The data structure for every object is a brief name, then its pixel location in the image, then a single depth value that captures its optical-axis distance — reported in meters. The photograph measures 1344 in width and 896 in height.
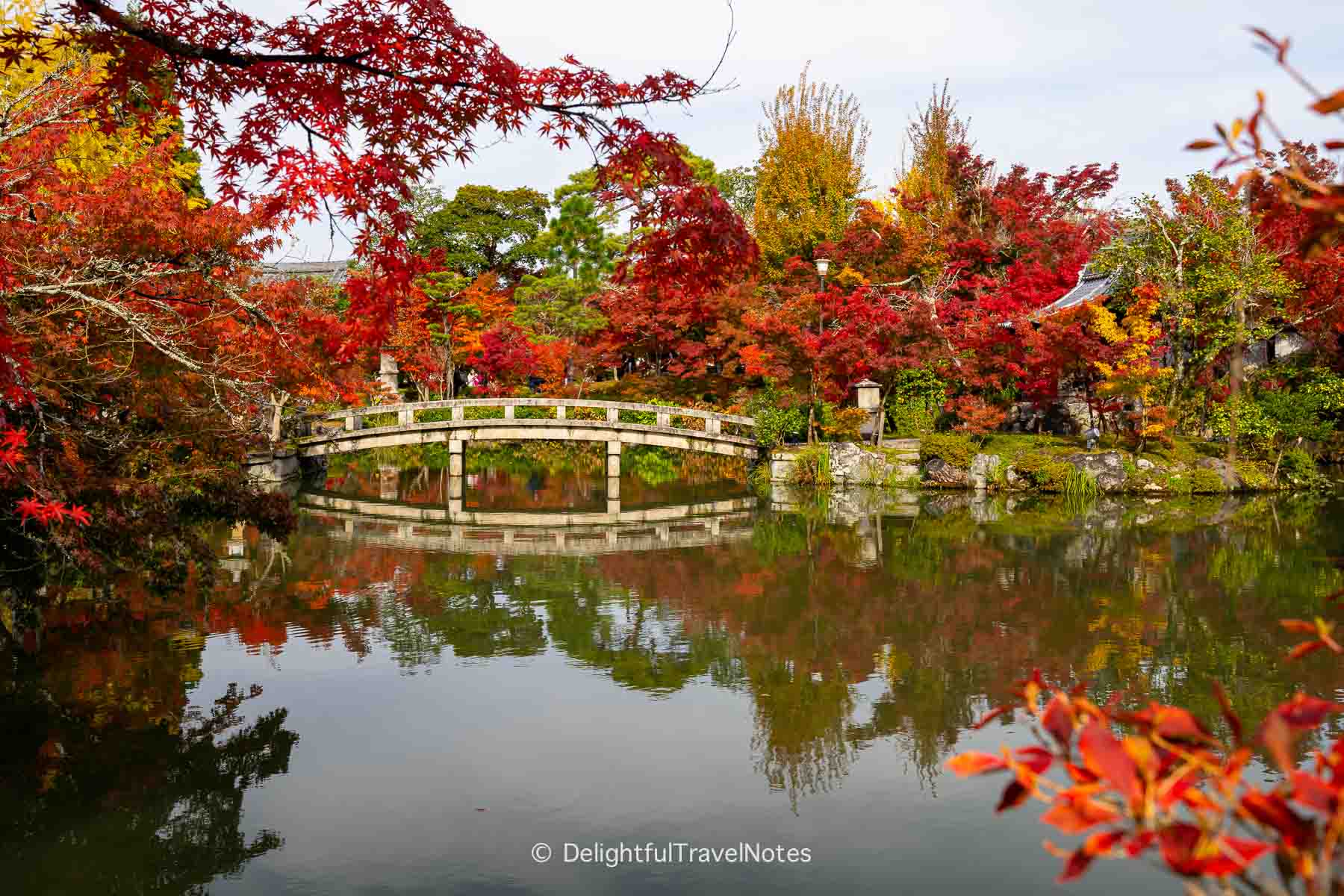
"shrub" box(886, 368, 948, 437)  20.84
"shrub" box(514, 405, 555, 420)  25.25
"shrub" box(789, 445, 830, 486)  19.42
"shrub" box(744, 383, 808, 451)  20.75
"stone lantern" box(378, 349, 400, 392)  26.80
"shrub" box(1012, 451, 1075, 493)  17.62
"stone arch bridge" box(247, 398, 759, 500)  20.06
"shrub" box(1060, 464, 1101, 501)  17.23
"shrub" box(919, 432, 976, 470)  18.62
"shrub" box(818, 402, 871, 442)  19.75
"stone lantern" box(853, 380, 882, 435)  20.42
